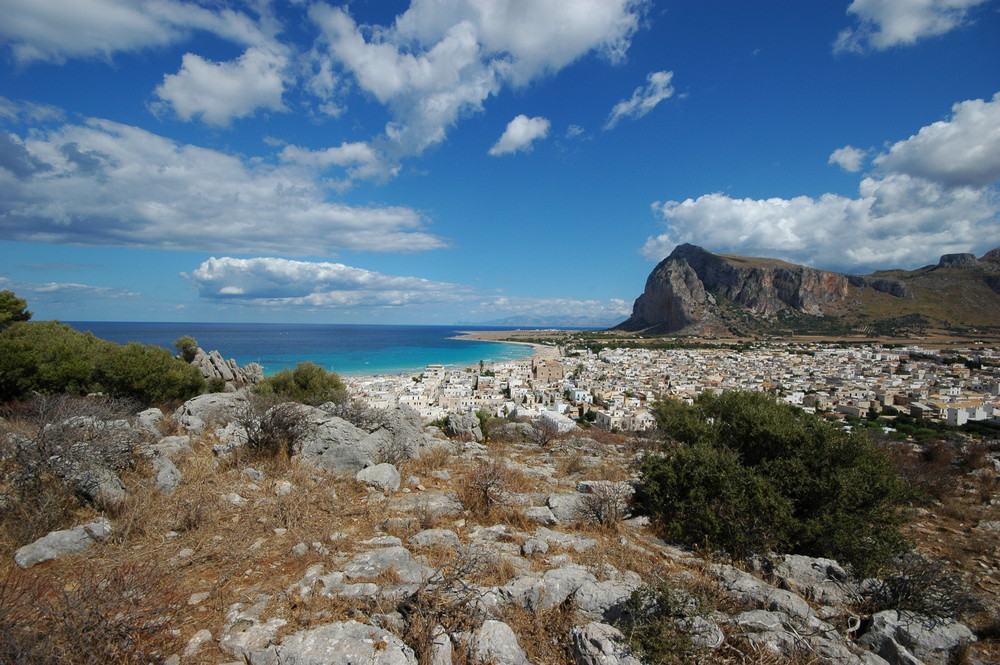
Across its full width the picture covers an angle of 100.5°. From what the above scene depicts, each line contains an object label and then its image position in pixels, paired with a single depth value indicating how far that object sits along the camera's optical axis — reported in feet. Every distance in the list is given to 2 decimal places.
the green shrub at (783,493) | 18.35
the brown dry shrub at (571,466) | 31.67
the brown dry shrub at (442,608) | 11.43
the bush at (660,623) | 11.30
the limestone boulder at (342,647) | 10.49
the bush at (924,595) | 14.38
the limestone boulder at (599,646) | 11.19
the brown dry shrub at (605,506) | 20.97
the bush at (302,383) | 60.70
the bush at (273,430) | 26.25
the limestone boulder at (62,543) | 13.76
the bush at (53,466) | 15.33
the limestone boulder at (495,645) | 11.30
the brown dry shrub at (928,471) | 32.22
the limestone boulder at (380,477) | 23.62
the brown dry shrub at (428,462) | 28.50
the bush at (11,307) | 74.77
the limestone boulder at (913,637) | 13.07
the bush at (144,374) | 49.85
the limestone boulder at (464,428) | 46.11
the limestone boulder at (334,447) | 25.84
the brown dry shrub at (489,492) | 21.27
